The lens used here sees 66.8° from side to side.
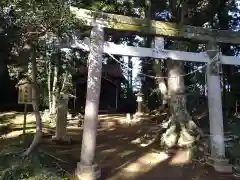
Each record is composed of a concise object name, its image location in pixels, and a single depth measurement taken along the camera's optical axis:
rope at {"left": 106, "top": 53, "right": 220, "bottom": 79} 4.94
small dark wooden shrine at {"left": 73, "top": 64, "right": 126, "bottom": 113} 13.36
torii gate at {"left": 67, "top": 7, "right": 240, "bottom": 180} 4.03
